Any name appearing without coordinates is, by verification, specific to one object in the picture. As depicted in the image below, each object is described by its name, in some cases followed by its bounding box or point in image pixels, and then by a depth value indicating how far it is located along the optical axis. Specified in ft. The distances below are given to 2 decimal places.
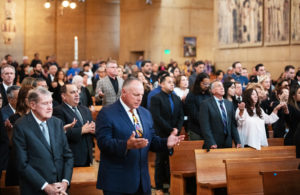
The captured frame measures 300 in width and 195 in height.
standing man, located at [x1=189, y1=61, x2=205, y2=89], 37.06
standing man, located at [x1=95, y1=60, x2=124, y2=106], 30.78
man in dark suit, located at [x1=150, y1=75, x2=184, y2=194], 25.81
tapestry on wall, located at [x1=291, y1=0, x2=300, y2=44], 54.08
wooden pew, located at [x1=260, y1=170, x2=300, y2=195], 18.07
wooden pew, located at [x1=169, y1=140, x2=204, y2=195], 23.79
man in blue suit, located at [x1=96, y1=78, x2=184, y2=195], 14.92
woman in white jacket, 23.43
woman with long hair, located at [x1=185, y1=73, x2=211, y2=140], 26.63
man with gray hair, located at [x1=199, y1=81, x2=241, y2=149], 22.88
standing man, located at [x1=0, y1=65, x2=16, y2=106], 27.55
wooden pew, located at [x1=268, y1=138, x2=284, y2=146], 26.66
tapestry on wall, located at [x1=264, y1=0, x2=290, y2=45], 55.85
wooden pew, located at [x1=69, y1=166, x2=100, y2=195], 18.78
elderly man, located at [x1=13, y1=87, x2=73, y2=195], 14.64
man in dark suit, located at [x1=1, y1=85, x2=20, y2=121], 21.79
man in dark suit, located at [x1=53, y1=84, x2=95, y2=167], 18.38
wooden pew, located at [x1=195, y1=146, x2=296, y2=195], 21.53
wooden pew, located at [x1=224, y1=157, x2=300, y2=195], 19.92
